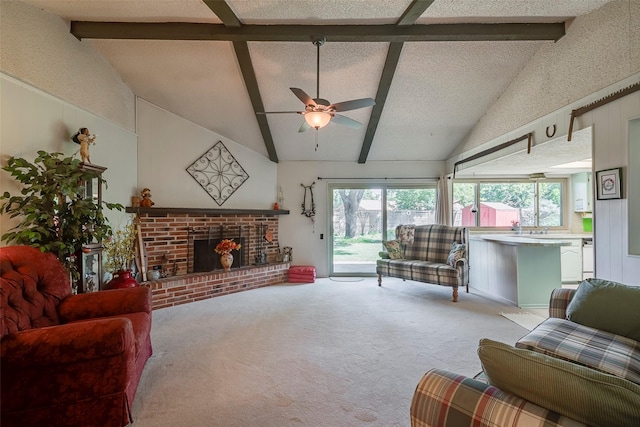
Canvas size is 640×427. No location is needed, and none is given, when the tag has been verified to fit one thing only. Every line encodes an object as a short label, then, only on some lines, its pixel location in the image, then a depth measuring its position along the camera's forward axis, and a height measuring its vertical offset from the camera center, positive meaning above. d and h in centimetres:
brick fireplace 404 -52
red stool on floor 535 -106
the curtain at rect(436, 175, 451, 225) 550 +24
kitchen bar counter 393 -75
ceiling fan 288 +110
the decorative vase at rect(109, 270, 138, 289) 321 -70
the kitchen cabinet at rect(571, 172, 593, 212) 544 +45
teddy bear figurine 398 +25
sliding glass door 585 -2
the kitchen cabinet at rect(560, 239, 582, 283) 502 -82
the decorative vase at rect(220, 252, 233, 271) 464 -69
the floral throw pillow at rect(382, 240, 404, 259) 507 -57
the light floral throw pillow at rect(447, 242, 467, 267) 428 -57
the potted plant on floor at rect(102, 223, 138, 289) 324 -45
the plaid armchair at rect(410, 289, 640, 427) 74 -55
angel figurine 288 +77
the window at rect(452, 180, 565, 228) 575 +24
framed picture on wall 252 +28
